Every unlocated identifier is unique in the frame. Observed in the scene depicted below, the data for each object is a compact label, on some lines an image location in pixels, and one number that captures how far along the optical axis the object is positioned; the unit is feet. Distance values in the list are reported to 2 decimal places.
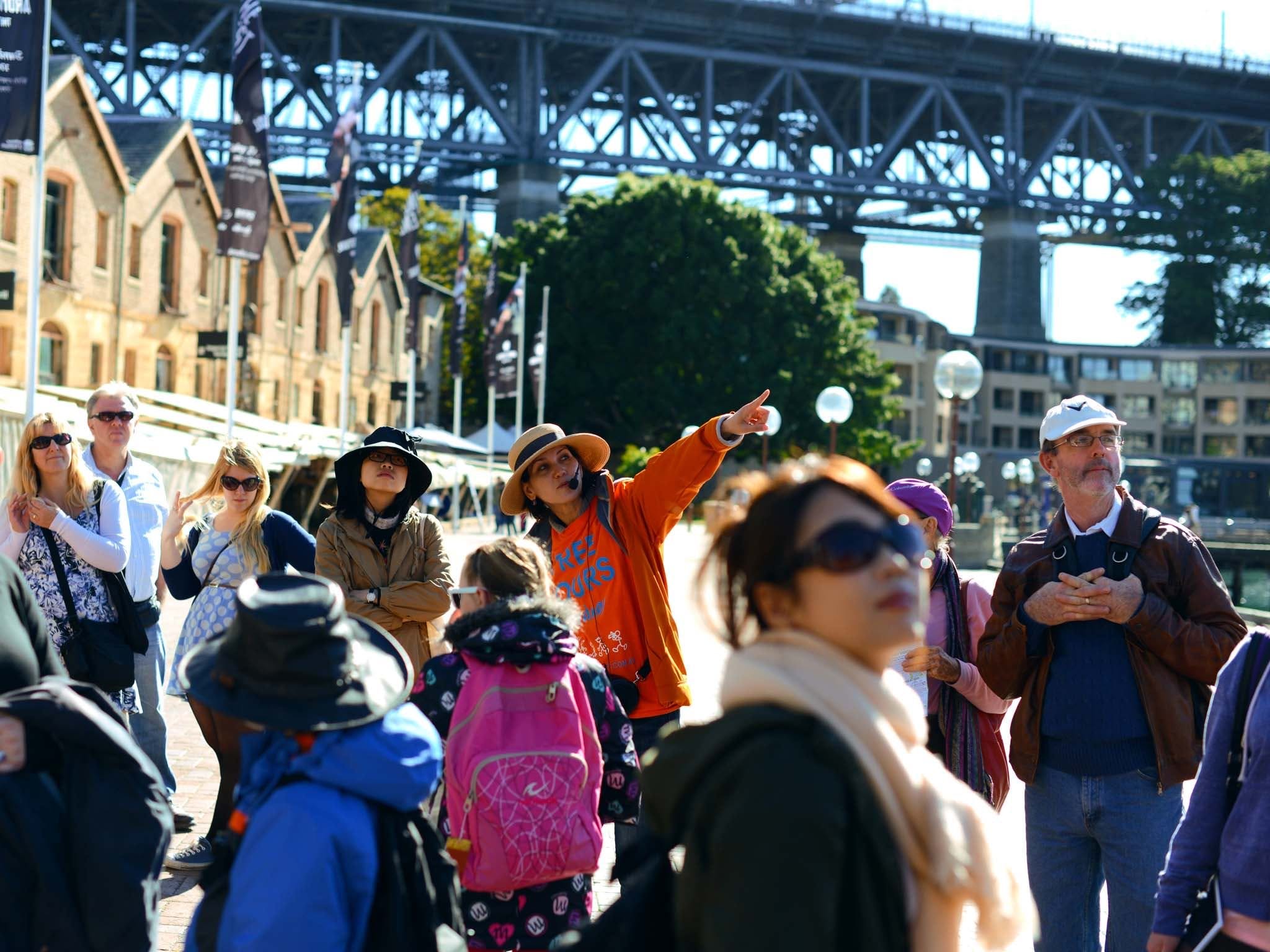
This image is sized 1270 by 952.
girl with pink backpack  13.11
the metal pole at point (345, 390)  79.20
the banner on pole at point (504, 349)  125.70
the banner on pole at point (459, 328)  124.06
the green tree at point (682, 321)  167.43
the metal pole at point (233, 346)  52.26
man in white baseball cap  13.87
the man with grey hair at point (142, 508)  20.88
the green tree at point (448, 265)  190.80
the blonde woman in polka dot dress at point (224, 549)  21.03
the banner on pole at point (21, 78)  37.24
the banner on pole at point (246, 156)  55.06
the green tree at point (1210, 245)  283.79
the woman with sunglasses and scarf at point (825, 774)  6.86
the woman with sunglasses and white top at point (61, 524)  19.27
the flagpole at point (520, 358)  132.87
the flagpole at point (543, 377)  140.95
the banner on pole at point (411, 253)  94.43
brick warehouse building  99.81
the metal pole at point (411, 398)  100.64
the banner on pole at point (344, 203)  73.00
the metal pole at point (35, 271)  36.99
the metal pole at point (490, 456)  131.23
